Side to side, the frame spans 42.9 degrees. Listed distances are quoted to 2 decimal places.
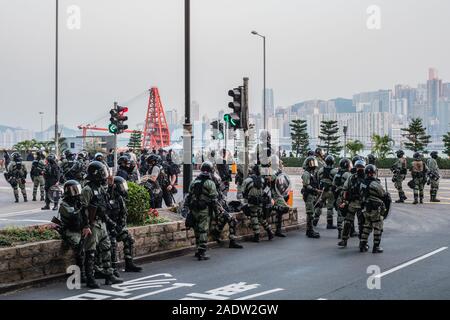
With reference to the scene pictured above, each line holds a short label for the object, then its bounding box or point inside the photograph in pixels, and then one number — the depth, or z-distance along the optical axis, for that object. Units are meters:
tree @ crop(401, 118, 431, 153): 53.38
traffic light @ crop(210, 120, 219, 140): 33.93
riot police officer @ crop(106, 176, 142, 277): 8.77
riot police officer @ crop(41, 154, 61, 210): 19.02
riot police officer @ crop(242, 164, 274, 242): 12.59
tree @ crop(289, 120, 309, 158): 63.78
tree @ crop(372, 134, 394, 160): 56.41
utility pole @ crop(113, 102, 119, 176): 18.54
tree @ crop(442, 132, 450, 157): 48.22
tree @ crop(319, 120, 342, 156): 60.57
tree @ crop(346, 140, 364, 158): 57.46
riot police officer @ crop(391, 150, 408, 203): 21.38
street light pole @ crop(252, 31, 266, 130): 45.56
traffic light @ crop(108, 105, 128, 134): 19.64
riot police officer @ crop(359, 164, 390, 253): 11.09
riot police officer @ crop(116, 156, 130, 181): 12.29
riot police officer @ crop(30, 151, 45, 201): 20.89
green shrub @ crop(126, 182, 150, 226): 10.55
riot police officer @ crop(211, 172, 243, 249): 11.40
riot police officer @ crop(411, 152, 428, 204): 20.86
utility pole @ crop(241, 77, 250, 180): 14.45
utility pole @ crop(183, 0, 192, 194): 13.12
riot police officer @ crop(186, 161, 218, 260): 10.52
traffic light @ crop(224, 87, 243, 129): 14.49
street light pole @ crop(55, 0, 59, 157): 33.47
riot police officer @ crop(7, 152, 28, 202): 21.28
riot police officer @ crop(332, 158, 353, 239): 13.19
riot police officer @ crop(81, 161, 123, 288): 8.21
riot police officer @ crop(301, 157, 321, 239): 13.62
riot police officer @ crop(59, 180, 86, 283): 8.29
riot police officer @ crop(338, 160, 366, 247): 11.72
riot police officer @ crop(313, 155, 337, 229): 14.01
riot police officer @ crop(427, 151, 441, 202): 21.25
